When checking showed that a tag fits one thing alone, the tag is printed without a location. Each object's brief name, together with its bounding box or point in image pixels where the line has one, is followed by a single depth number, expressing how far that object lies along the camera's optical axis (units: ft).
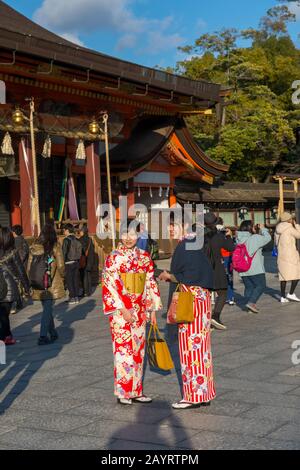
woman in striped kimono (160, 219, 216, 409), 20.59
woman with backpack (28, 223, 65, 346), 31.58
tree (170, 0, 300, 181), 109.91
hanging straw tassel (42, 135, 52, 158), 56.65
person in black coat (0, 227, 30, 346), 31.19
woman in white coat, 43.34
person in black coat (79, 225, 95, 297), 51.34
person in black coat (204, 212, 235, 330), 34.42
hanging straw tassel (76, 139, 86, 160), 59.31
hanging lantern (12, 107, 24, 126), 53.21
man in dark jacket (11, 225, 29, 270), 45.75
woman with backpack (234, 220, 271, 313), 39.32
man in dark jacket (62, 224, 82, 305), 46.52
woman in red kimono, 21.24
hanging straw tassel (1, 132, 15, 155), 53.72
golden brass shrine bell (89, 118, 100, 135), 59.16
